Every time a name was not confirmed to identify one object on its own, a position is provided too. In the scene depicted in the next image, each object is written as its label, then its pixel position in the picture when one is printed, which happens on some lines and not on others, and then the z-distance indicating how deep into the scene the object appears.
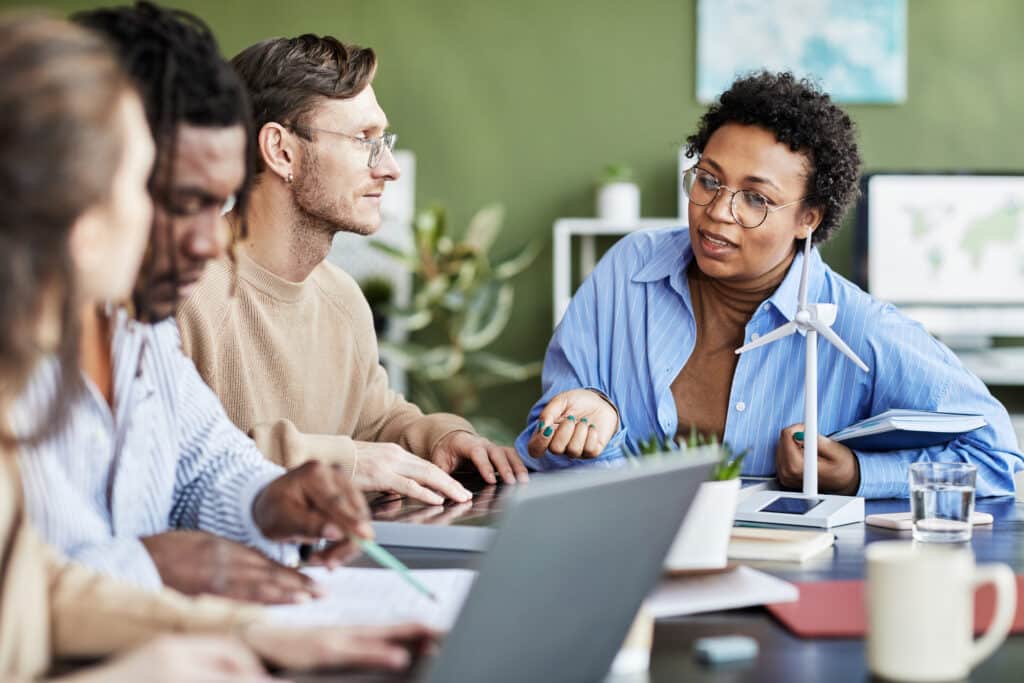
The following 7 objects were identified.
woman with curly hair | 1.94
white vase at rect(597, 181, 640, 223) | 4.71
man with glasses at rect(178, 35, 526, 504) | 1.97
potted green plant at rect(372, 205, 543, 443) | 4.73
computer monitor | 4.65
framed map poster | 4.90
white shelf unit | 4.70
